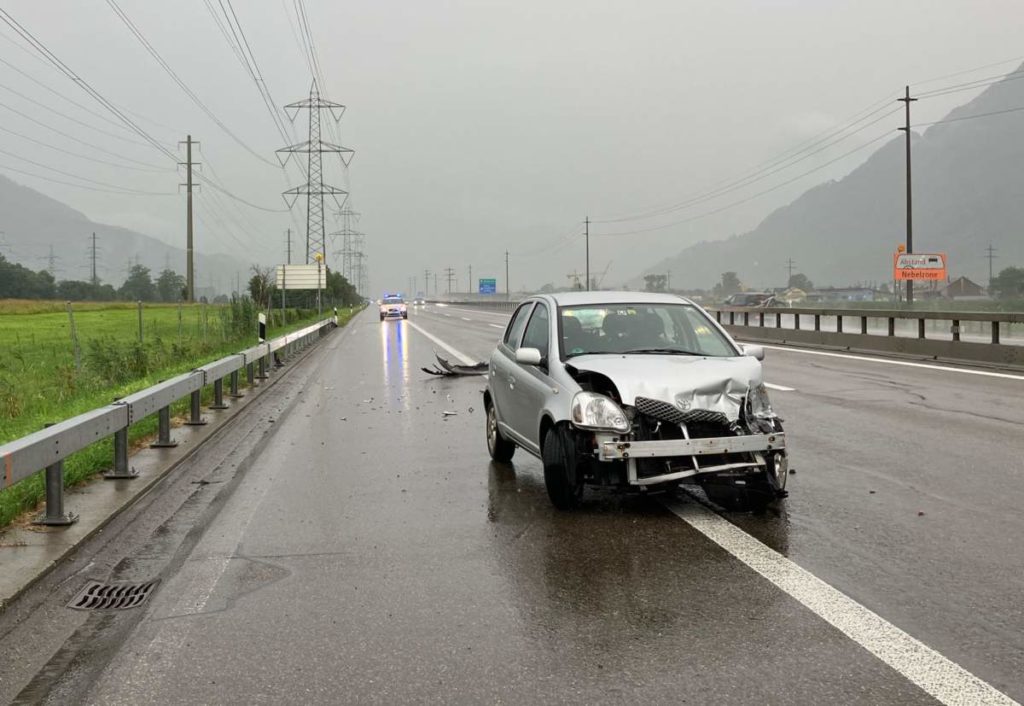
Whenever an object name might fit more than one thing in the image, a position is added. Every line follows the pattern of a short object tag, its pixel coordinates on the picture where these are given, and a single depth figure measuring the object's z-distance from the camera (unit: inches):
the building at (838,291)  5592.5
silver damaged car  240.7
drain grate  185.8
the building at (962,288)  6259.8
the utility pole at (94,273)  5258.9
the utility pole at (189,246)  2854.3
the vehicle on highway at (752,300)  1939.0
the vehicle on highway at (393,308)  2407.7
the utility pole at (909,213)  1710.1
